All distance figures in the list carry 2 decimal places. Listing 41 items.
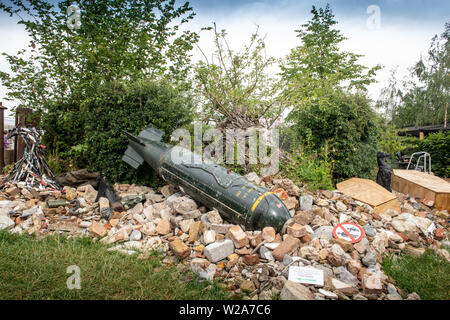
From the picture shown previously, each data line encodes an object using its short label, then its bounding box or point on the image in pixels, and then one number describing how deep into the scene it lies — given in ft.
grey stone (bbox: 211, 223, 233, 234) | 9.76
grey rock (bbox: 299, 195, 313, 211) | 12.01
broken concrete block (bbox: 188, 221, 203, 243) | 9.85
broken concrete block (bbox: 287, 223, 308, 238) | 9.46
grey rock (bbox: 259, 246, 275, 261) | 8.77
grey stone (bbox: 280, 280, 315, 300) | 6.43
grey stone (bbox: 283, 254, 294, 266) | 8.27
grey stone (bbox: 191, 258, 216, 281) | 7.86
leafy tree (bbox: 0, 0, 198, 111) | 17.58
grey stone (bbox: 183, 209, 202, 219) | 11.01
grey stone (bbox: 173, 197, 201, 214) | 11.35
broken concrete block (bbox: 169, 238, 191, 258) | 8.86
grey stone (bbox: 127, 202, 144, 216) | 12.47
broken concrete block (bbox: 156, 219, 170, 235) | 10.55
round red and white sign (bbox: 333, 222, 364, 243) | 9.62
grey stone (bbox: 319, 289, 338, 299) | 6.79
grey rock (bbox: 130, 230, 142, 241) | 10.36
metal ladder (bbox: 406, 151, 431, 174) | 23.09
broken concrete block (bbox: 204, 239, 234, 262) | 8.73
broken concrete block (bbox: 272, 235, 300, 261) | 8.59
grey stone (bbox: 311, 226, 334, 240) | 9.81
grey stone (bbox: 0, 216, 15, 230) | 10.60
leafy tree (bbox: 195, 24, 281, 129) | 18.53
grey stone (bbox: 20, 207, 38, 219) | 11.72
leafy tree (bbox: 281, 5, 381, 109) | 37.63
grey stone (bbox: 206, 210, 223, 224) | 10.48
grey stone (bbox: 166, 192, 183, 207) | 12.69
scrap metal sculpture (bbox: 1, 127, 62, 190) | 14.85
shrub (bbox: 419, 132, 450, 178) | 29.17
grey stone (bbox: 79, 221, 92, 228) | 11.47
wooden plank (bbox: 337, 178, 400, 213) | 13.61
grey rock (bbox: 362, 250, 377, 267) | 8.39
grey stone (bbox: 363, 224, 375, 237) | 10.30
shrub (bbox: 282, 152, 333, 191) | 15.26
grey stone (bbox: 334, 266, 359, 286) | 7.55
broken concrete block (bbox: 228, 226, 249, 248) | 9.09
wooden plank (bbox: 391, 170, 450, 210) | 15.65
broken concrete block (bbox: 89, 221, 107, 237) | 10.48
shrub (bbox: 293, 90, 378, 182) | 17.35
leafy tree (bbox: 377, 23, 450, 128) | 57.21
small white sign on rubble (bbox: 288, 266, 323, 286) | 7.32
